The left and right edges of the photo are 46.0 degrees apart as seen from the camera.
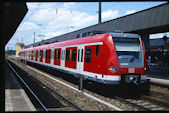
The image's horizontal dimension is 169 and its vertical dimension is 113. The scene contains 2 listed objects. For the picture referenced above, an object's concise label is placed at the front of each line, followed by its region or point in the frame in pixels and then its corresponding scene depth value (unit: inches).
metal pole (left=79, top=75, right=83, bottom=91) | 439.5
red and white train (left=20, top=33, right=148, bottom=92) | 362.9
